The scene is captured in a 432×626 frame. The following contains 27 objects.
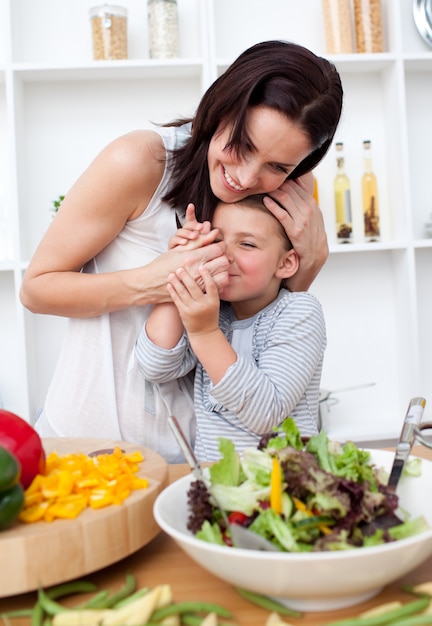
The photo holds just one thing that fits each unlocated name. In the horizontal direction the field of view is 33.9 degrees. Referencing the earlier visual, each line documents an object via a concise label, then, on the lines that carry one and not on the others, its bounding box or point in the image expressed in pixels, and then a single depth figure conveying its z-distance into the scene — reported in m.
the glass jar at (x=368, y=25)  2.64
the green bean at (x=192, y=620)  0.63
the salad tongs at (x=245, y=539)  0.67
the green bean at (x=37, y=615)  0.65
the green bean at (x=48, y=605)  0.66
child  1.23
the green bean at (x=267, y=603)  0.66
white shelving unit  2.60
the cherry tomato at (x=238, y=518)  0.73
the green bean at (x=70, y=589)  0.72
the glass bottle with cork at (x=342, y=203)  2.75
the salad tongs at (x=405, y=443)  0.84
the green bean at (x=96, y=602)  0.67
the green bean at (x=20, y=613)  0.68
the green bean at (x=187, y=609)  0.64
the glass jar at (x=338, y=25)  2.65
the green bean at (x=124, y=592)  0.68
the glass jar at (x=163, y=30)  2.60
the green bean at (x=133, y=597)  0.66
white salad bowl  0.61
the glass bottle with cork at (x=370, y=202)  2.78
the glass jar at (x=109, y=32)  2.53
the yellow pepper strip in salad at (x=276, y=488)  0.72
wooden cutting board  0.70
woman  1.26
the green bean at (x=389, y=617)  0.60
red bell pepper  0.82
